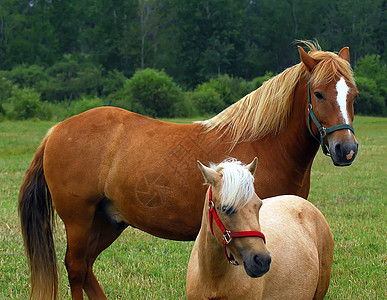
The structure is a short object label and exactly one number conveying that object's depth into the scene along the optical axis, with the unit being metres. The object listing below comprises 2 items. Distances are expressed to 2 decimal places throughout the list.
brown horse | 7.39
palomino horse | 5.05
